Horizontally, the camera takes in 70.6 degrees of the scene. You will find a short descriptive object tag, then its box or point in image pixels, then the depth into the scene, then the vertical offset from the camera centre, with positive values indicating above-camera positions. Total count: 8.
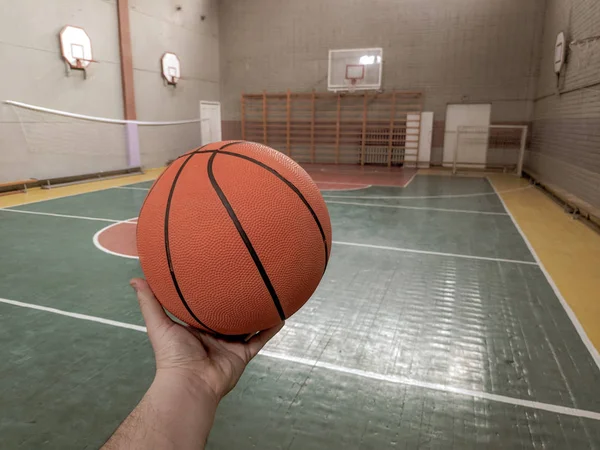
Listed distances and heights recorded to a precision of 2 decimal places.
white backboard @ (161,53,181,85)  11.70 +1.69
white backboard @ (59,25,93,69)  8.54 +1.64
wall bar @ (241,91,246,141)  14.47 +0.46
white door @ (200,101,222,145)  13.97 +0.28
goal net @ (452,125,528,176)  12.57 -0.42
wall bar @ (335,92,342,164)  13.57 +0.07
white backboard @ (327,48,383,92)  12.84 +1.87
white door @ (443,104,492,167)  12.70 +0.26
